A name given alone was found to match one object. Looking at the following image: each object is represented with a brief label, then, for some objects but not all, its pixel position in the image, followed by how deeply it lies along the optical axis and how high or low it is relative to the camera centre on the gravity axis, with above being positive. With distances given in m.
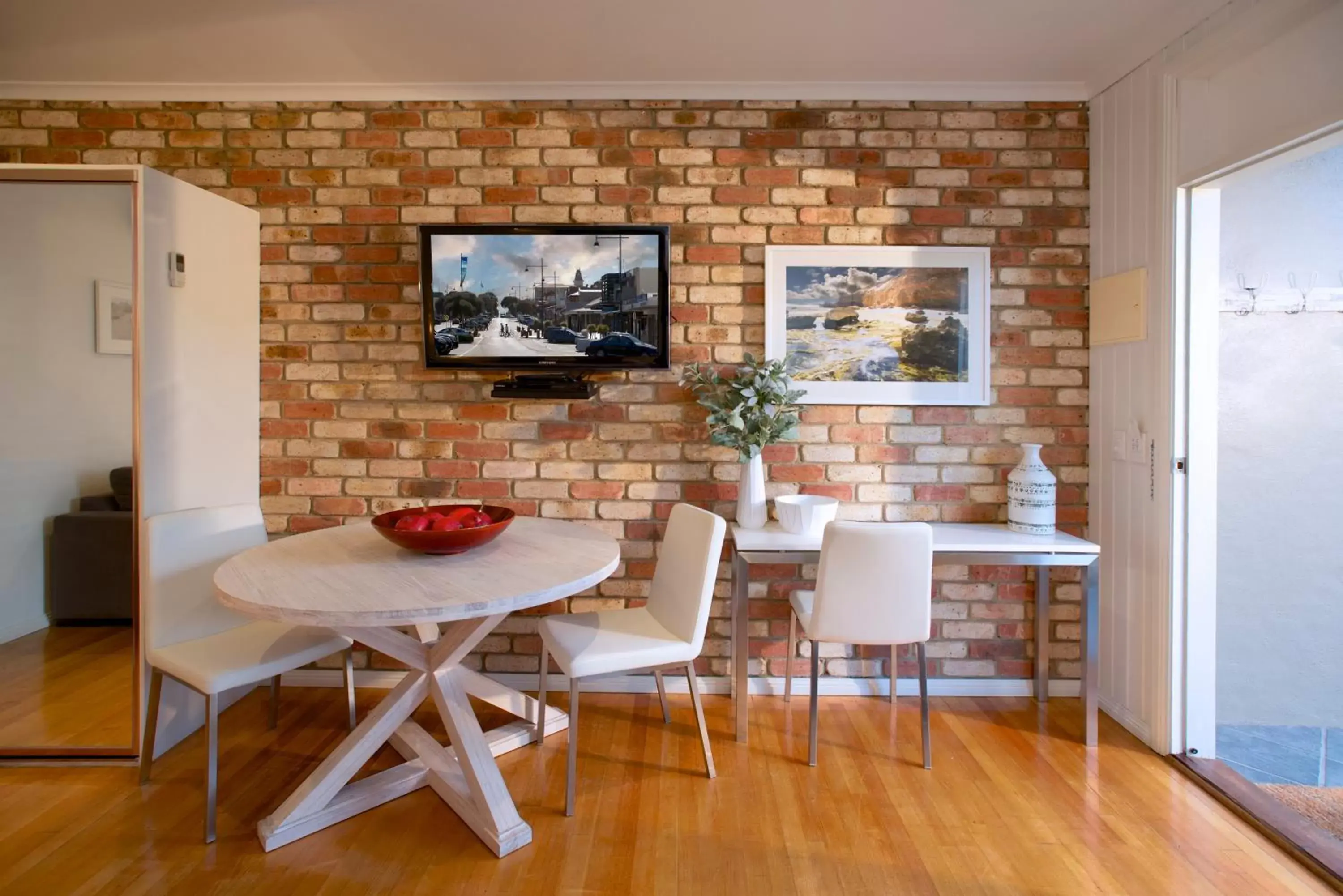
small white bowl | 2.68 -0.33
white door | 2.43 +0.26
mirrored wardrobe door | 2.33 -0.11
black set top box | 2.84 +0.17
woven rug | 2.20 -1.25
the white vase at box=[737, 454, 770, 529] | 2.80 -0.28
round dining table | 1.71 -0.45
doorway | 2.89 -0.16
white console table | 2.53 -0.47
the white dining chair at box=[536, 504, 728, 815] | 2.16 -0.69
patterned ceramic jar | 2.72 -0.26
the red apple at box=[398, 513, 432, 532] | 2.08 -0.29
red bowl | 2.02 -0.32
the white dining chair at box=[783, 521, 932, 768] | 2.32 -0.54
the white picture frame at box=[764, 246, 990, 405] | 2.94 +0.49
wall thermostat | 2.50 +0.59
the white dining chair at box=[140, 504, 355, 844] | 2.12 -0.69
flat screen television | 2.86 +0.56
